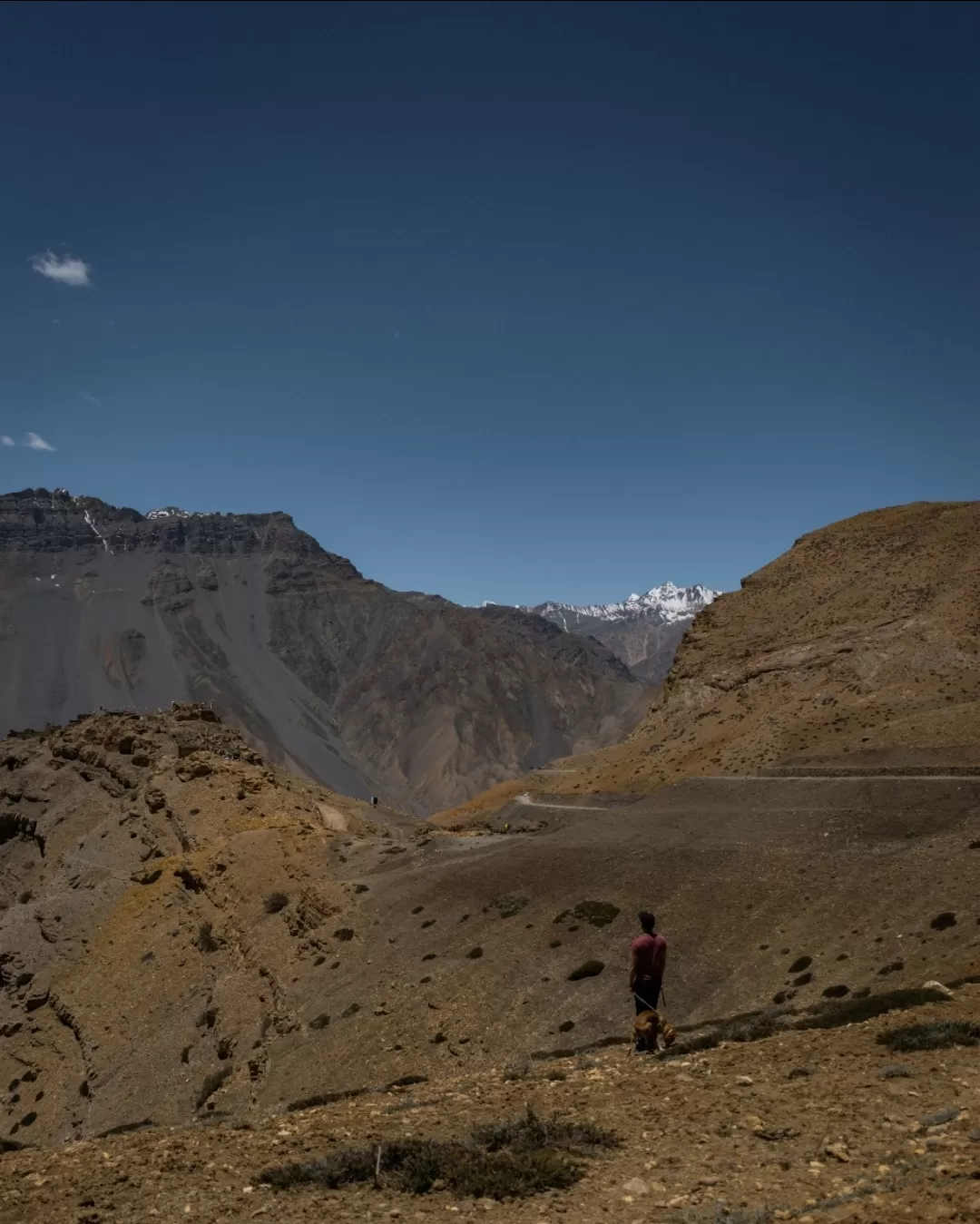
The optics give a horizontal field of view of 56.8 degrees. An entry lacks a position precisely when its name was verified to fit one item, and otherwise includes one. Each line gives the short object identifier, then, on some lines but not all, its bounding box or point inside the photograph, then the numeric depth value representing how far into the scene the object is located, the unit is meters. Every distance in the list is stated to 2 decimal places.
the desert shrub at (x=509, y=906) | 30.27
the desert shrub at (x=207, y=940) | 35.08
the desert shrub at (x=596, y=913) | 27.36
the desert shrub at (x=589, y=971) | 24.11
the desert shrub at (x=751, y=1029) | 14.50
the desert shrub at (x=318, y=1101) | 16.17
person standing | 14.72
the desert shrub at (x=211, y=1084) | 25.77
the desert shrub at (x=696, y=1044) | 14.09
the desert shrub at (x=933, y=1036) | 11.96
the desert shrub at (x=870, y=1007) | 14.48
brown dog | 14.66
